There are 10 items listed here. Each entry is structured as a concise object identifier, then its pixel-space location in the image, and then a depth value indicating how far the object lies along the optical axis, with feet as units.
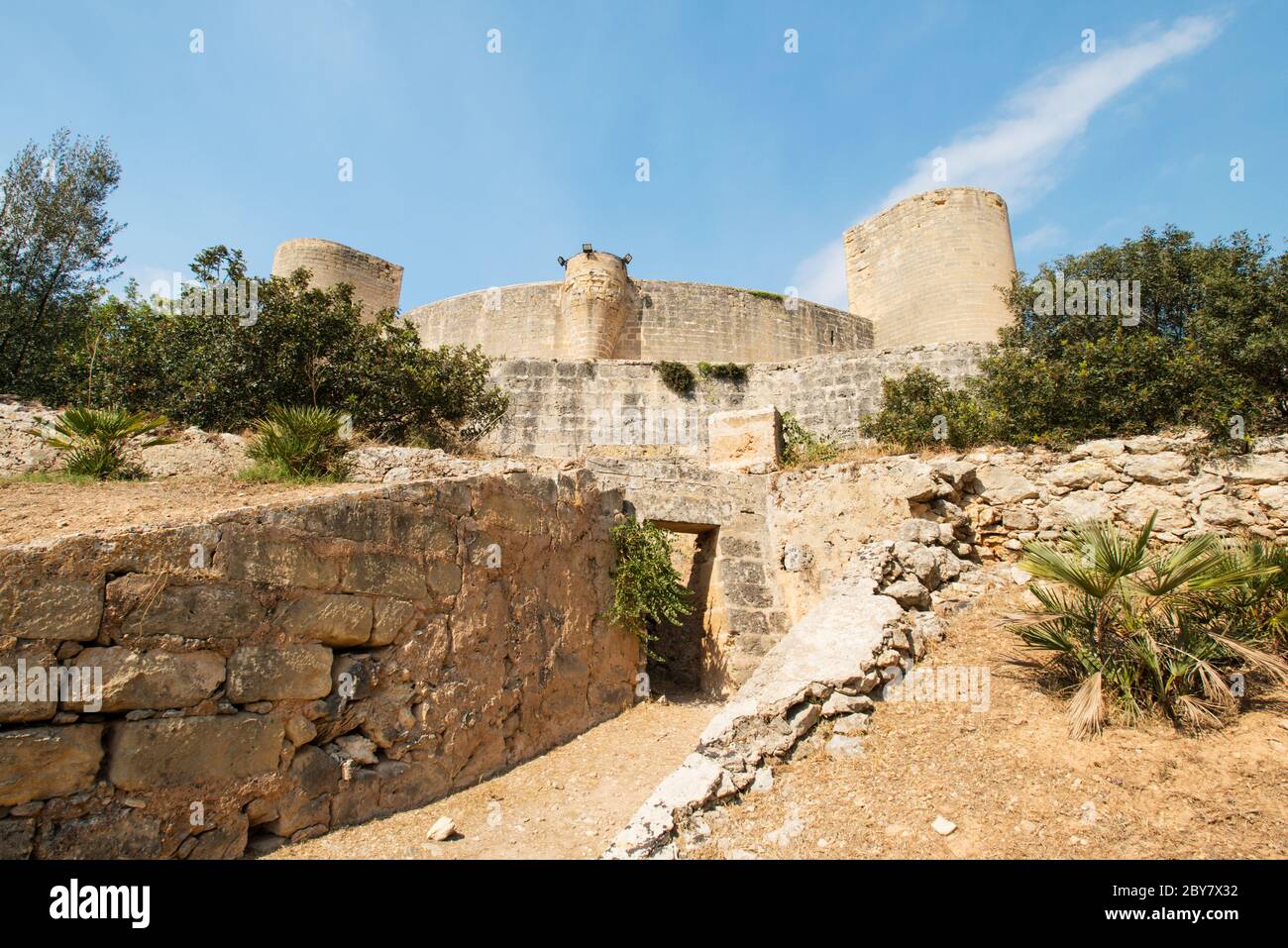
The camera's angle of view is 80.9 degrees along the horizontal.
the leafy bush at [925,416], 34.58
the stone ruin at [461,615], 14.37
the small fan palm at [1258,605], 17.43
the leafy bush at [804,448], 36.68
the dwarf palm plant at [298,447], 24.48
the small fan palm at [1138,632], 16.08
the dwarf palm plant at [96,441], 22.71
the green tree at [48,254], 39.52
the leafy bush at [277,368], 33.60
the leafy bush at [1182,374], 27.81
